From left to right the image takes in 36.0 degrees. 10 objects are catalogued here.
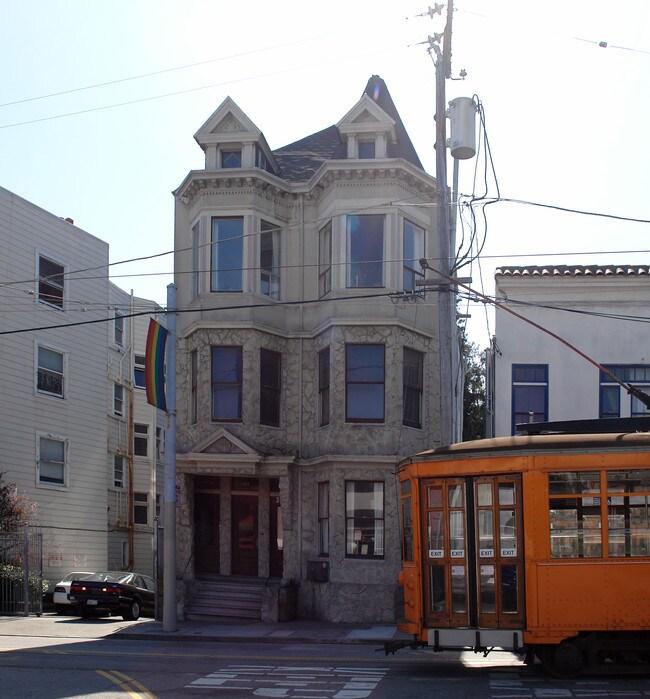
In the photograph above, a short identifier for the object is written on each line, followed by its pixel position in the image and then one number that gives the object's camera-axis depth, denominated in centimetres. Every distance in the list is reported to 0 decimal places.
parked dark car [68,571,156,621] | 2427
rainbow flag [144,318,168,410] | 2105
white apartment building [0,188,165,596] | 2952
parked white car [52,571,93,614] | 2506
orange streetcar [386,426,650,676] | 1307
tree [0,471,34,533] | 2647
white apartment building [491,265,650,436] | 2438
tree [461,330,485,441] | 3834
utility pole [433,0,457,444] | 1794
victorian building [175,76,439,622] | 2316
